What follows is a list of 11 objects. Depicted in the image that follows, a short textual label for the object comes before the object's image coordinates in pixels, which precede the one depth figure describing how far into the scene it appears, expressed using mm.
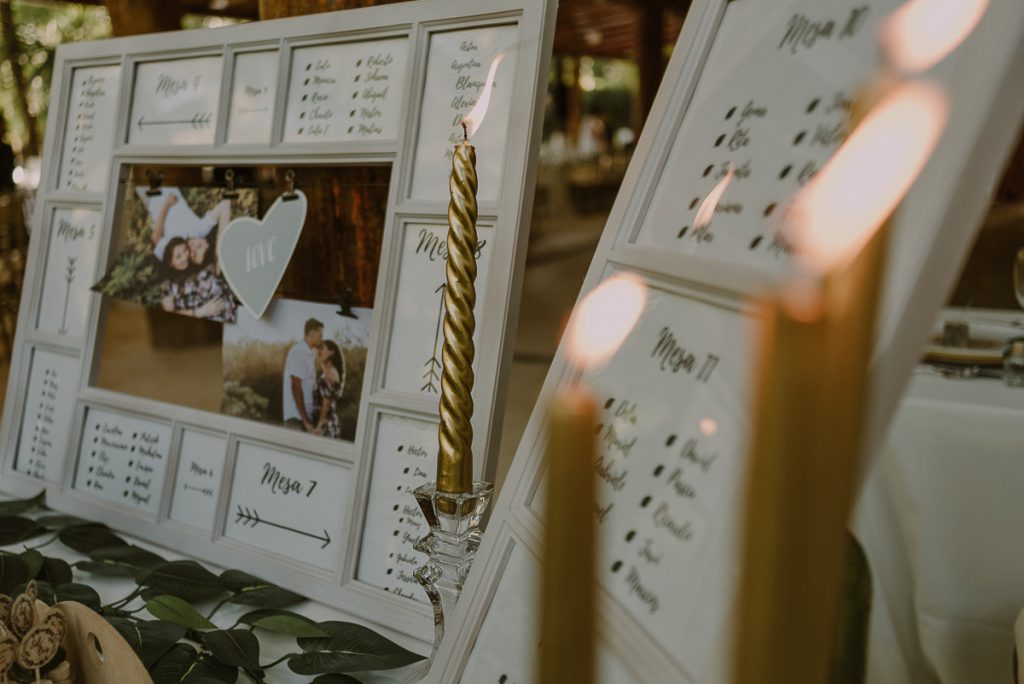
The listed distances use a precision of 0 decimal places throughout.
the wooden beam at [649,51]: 9711
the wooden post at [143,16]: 2432
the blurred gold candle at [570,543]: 191
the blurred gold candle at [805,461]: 163
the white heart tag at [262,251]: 1092
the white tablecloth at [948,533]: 1253
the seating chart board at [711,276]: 325
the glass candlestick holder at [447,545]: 745
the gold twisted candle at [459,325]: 692
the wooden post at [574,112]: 16234
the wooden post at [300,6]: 1144
